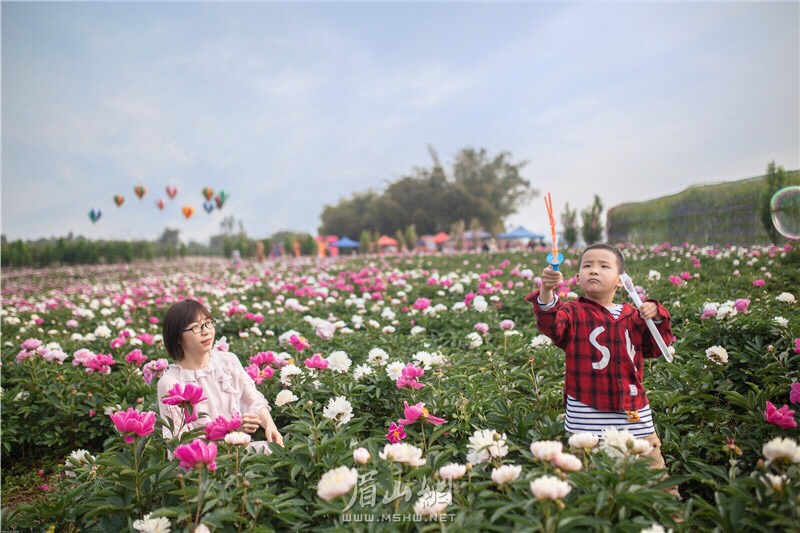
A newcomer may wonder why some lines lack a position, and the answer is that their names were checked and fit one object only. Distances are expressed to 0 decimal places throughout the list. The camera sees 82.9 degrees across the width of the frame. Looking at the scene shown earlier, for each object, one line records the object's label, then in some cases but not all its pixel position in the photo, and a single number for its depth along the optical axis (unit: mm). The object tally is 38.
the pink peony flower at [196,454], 1260
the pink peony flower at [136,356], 3102
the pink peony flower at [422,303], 4617
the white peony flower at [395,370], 2238
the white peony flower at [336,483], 1161
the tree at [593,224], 18531
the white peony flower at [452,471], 1315
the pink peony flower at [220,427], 1453
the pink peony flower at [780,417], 1562
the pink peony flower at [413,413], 1618
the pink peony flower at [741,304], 2869
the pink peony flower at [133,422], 1472
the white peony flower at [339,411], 1819
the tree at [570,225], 20594
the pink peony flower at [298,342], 2791
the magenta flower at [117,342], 3437
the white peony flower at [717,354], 2148
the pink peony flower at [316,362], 2348
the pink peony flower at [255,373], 2322
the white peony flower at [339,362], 2473
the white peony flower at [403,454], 1332
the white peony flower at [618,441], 1303
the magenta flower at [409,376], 1941
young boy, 1786
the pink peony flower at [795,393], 1754
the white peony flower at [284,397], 2055
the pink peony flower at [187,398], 1572
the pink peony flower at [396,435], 1654
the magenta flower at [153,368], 2793
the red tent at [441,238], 32688
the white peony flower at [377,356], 2500
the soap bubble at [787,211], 4992
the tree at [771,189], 8320
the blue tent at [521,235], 34625
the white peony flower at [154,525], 1341
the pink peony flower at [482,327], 3300
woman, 2094
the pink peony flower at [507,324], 3244
